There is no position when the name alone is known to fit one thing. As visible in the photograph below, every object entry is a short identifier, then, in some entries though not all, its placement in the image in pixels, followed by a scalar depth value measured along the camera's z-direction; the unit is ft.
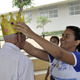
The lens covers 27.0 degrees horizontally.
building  34.22
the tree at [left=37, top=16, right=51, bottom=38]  31.80
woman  3.54
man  3.23
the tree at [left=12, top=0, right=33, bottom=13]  14.51
